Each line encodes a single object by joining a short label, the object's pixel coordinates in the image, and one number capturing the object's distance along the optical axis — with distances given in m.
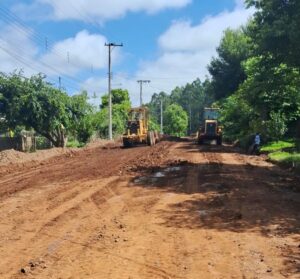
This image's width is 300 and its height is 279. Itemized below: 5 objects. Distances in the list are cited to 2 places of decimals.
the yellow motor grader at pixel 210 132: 25.64
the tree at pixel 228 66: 38.98
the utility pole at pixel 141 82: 55.56
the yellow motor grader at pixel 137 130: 23.96
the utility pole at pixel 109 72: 33.88
